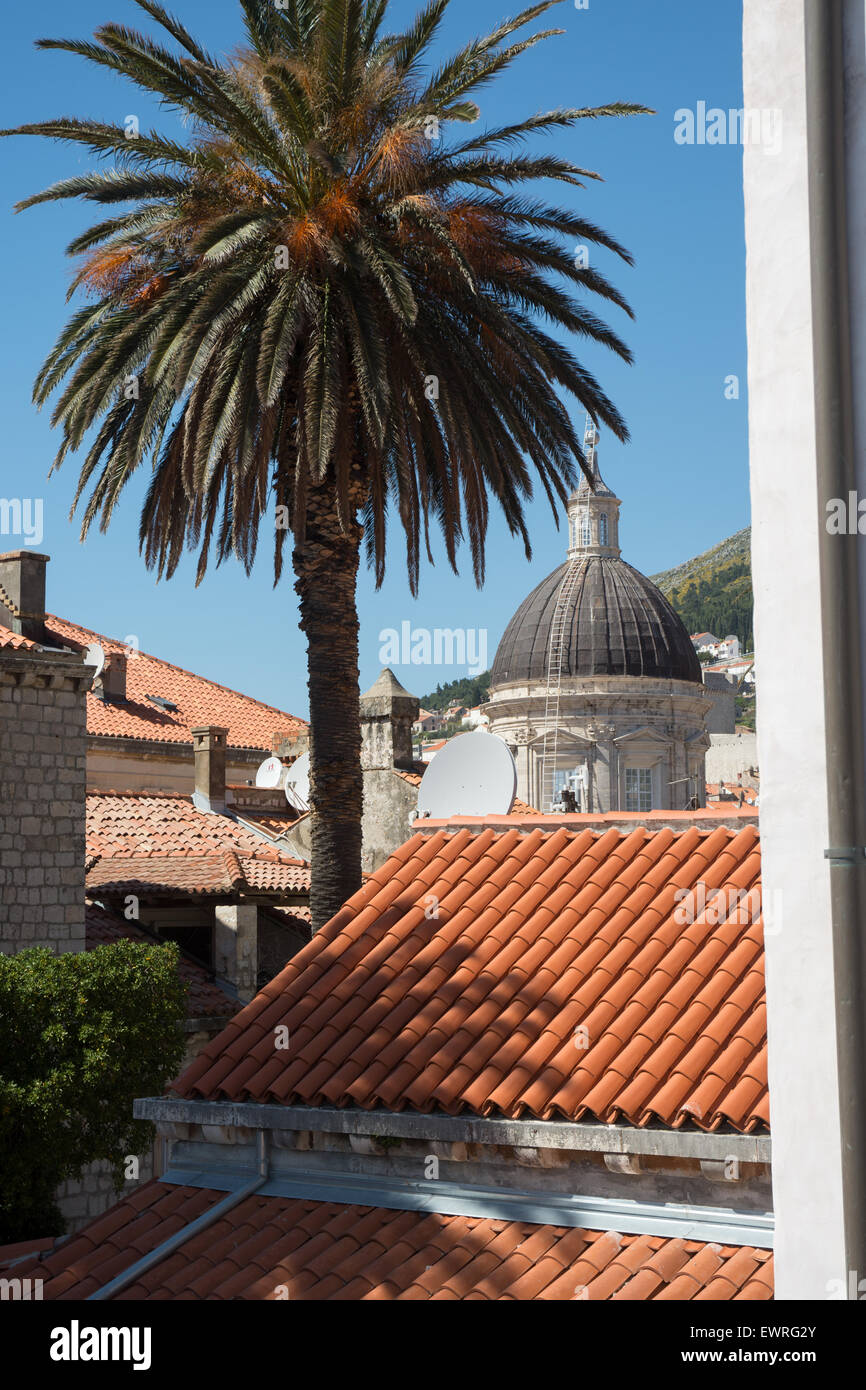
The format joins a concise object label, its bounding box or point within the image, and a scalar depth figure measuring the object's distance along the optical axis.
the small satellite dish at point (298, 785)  30.97
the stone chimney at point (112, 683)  33.06
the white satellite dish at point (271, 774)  32.22
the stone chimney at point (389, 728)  27.77
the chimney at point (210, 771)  29.59
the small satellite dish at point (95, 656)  30.58
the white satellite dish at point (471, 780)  15.05
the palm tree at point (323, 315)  13.93
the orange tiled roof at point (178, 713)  32.35
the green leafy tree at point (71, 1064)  15.22
